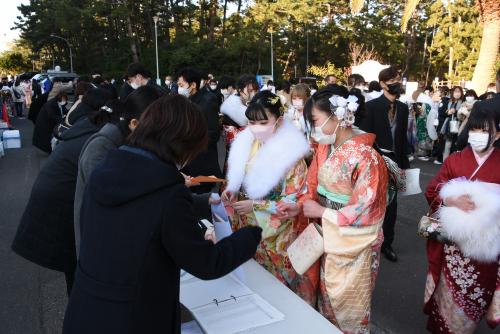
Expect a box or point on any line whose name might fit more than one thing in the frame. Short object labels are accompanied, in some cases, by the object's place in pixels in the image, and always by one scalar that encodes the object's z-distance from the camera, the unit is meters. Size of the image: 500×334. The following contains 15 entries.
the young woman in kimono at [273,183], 2.68
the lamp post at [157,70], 33.19
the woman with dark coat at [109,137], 2.25
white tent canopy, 21.23
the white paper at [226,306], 1.80
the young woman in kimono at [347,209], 2.32
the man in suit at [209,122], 4.79
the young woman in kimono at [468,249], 2.44
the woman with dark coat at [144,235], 1.42
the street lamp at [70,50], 43.72
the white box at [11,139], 10.97
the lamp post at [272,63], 33.78
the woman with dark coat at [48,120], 8.87
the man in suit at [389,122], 4.43
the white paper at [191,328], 1.89
